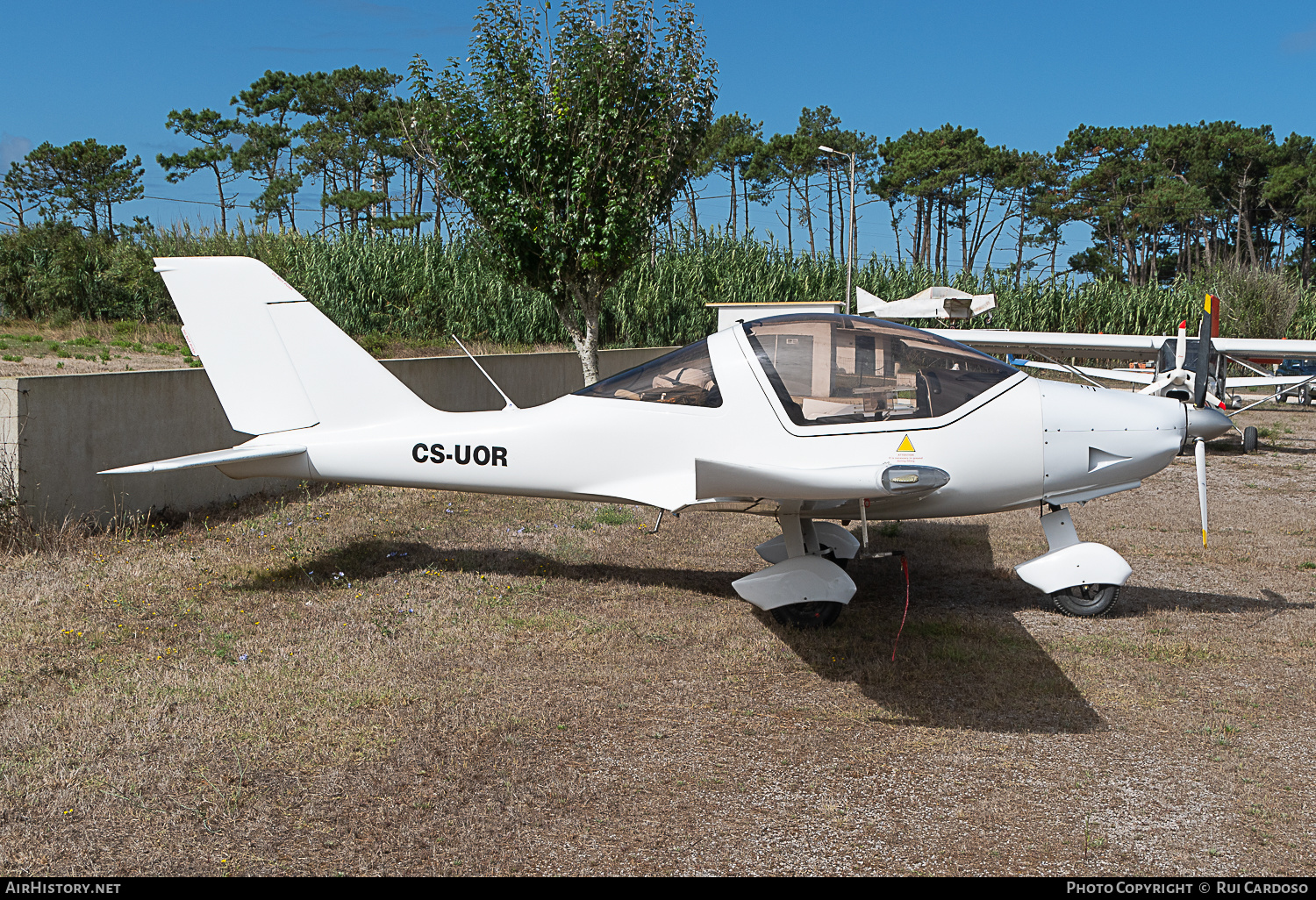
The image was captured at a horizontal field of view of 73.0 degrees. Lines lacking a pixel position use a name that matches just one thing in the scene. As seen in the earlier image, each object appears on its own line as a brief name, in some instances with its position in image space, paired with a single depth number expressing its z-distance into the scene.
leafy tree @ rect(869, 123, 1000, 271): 62.44
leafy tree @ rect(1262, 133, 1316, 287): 54.66
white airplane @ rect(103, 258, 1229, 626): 5.33
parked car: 23.84
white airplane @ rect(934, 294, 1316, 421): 15.73
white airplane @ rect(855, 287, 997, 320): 24.42
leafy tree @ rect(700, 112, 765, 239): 63.78
